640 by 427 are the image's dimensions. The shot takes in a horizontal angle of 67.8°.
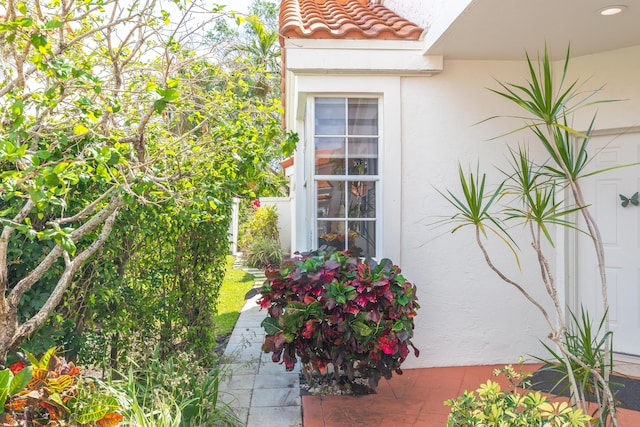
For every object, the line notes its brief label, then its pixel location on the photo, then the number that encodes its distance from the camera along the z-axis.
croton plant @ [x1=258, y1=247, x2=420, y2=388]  4.31
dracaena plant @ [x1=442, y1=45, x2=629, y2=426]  2.96
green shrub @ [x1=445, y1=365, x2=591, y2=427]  2.45
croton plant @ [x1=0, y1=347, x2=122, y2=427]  2.86
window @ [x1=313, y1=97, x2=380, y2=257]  5.52
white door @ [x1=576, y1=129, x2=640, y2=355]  5.36
